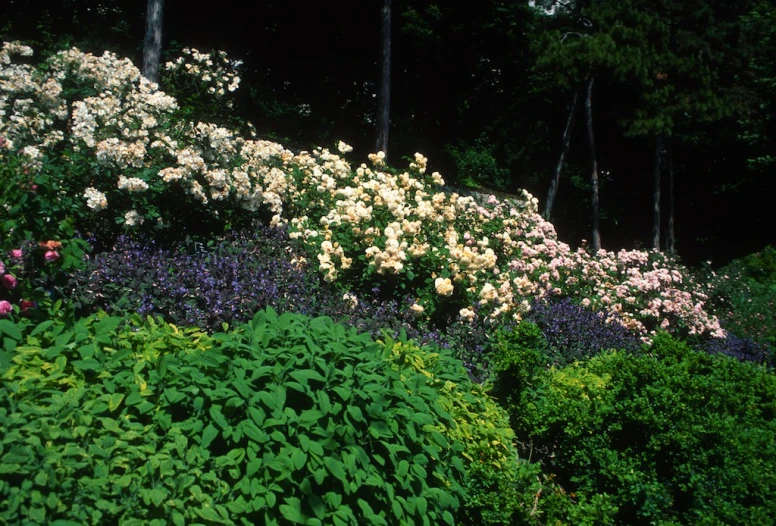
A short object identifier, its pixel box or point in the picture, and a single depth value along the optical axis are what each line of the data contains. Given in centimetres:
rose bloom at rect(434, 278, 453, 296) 559
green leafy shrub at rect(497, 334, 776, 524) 355
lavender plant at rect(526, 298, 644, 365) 600
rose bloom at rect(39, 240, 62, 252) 318
